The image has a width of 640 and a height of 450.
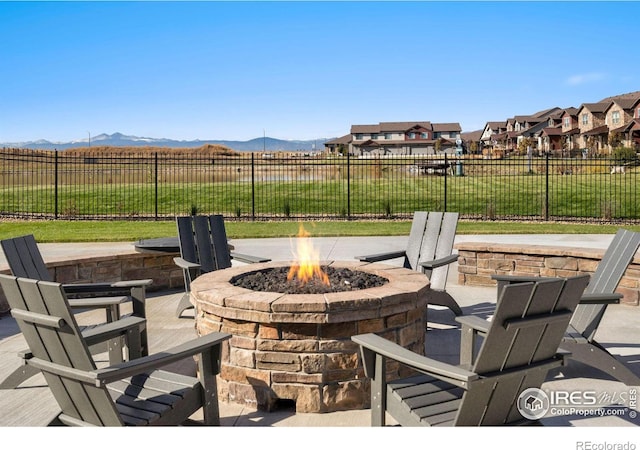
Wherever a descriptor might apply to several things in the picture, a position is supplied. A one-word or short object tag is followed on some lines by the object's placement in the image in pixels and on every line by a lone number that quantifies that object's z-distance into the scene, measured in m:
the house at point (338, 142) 102.45
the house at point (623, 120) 55.44
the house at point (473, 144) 75.47
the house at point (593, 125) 61.55
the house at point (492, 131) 96.54
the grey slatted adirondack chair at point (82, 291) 4.51
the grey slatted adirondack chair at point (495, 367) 2.92
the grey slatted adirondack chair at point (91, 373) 3.00
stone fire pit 4.21
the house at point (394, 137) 99.31
